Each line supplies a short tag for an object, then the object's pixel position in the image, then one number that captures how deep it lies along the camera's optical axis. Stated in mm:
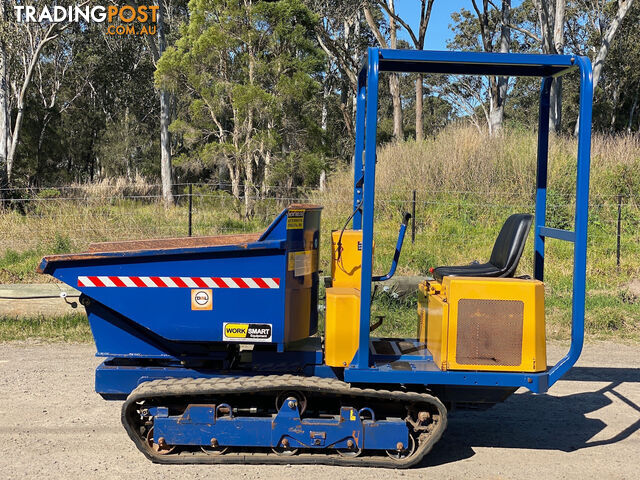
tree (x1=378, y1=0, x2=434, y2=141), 24891
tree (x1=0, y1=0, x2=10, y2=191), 25188
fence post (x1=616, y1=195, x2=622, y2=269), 11484
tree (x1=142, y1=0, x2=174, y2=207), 28062
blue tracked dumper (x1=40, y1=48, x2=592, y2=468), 4340
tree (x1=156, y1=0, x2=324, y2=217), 21331
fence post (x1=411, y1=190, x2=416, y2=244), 12203
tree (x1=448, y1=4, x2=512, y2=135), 35472
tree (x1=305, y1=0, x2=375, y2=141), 31578
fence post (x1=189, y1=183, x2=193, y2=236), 11695
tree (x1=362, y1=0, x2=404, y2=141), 26266
